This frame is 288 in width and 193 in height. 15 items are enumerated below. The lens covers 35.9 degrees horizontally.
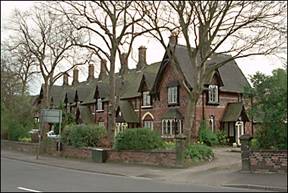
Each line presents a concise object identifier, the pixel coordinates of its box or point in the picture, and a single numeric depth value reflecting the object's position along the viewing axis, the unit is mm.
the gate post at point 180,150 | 22031
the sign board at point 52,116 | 28905
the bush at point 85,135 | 29297
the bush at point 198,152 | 23344
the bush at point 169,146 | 24472
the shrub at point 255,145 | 19578
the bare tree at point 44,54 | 34469
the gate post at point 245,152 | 19144
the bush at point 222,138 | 39366
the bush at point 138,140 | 24388
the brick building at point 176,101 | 40781
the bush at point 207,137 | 38016
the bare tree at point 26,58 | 33750
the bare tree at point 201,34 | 22555
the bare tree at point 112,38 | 27281
